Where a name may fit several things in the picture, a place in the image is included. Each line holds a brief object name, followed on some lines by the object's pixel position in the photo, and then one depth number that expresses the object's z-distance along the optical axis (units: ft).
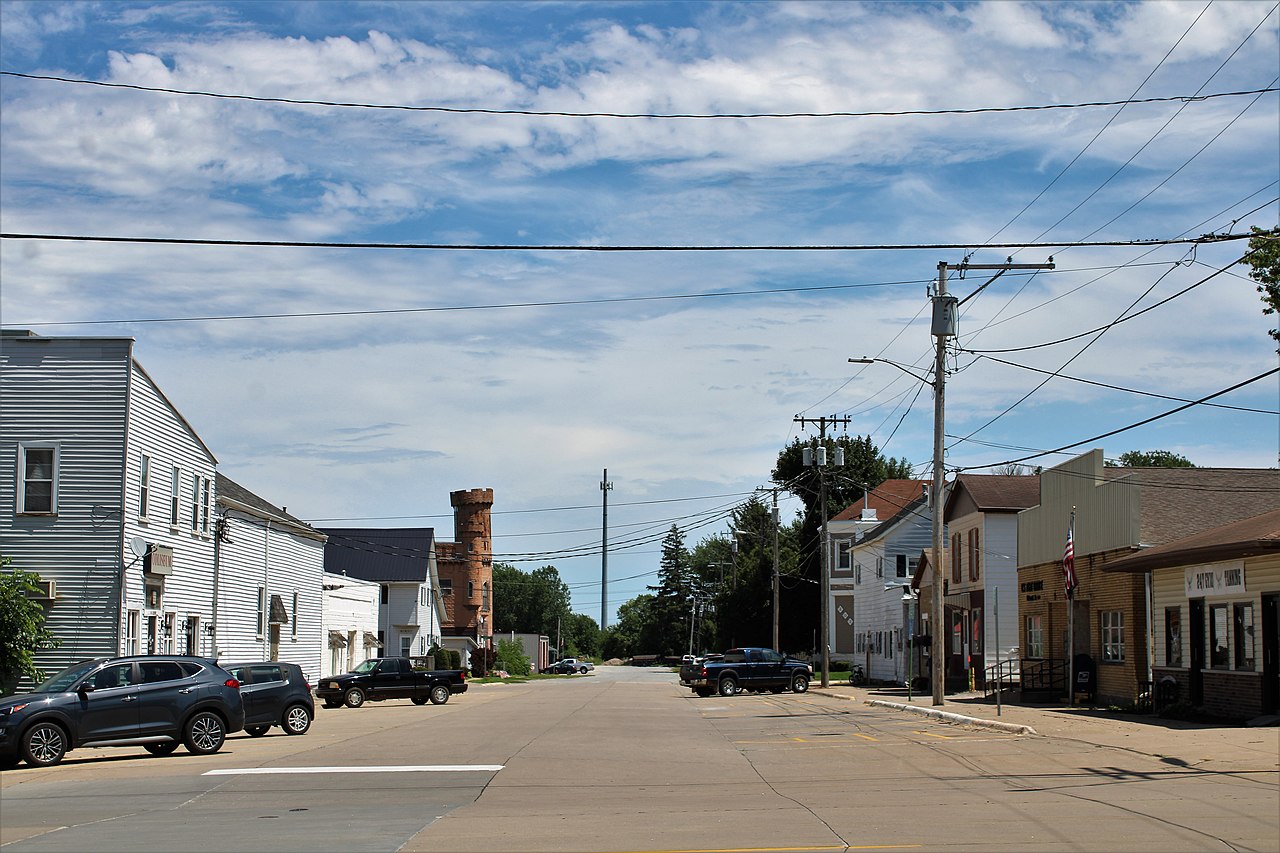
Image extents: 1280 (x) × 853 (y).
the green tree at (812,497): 288.10
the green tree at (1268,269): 83.51
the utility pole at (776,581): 208.13
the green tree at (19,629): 96.12
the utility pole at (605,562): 415.48
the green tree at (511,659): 305.02
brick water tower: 292.81
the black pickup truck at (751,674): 152.15
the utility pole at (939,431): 108.68
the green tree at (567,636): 625.16
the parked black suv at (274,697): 88.22
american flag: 96.07
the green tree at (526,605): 617.21
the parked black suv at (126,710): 65.95
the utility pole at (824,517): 164.63
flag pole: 94.51
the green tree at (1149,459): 311.88
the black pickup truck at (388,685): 138.31
